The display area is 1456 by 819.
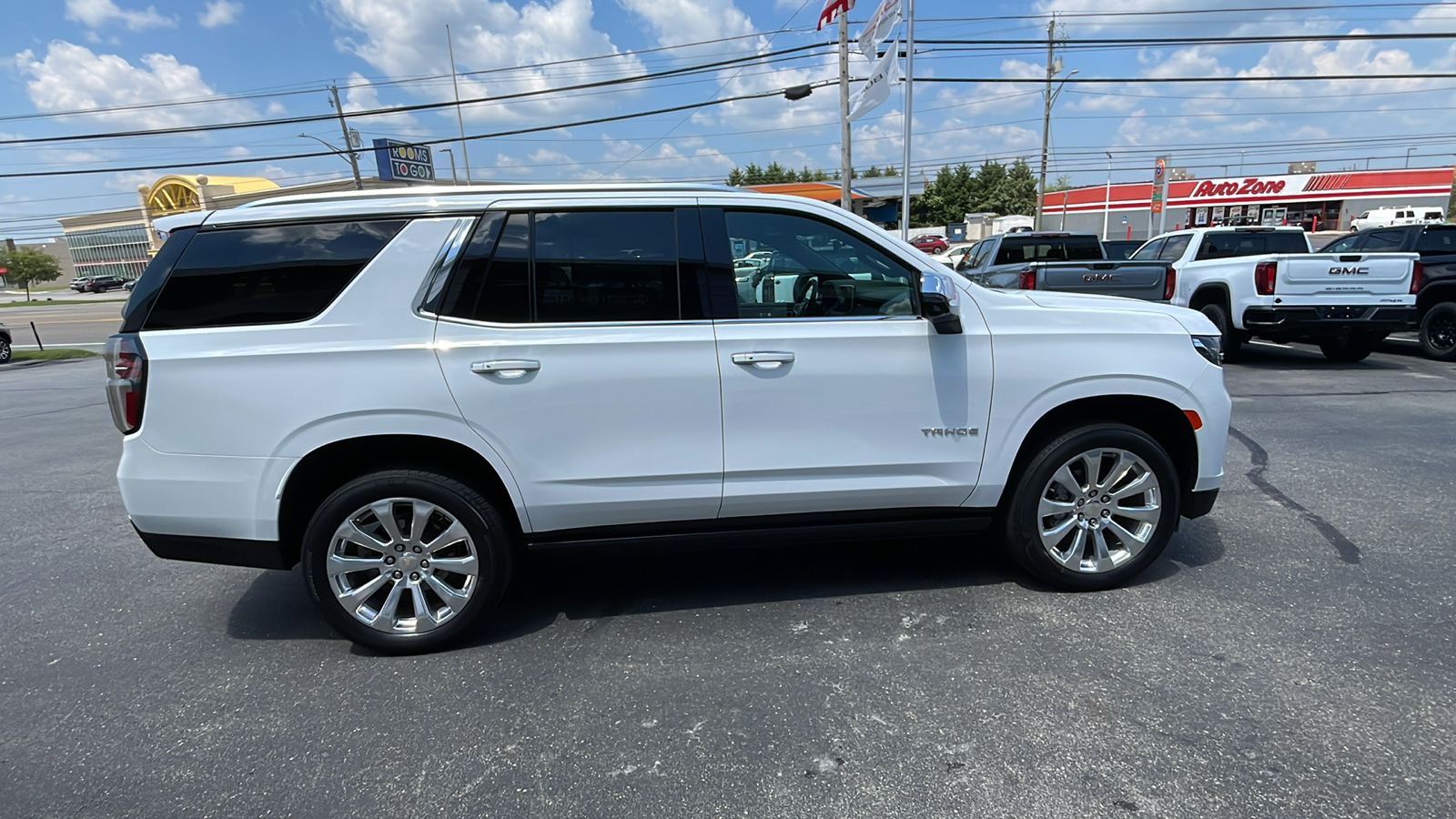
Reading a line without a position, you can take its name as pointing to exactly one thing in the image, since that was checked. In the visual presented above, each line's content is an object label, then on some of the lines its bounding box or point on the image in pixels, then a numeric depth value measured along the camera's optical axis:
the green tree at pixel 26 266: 62.72
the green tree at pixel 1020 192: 72.00
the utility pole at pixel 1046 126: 36.91
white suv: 3.05
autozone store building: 50.81
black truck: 10.28
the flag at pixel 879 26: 16.95
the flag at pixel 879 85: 17.64
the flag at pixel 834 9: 19.63
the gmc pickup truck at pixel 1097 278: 9.18
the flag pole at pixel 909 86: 18.17
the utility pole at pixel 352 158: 29.64
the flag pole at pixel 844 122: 20.23
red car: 52.55
